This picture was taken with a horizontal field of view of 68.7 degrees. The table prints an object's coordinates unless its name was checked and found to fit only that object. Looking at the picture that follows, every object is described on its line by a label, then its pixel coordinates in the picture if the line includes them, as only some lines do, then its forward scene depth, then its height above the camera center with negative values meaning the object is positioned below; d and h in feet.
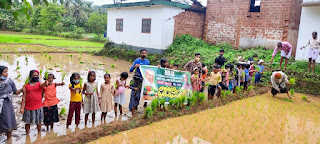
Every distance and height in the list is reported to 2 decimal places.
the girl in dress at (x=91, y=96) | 15.71 -3.95
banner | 18.83 -3.67
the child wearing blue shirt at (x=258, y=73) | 27.35 -3.45
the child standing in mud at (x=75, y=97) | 15.05 -3.88
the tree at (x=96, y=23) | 107.28 +6.63
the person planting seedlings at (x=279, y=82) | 23.21 -3.72
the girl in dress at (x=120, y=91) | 17.54 -3.93
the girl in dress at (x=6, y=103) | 12.94 -3.83
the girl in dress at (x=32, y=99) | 13.69 -3.73
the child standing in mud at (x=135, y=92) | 18.56 -4.20
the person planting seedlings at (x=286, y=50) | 31.12 -0.69
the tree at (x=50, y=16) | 113.91 +9.65
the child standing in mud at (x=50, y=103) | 14.38 -4.15
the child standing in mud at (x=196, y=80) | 21.57 -3.58
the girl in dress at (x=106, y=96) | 16.55 -4.09
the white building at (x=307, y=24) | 32.96 +3.09
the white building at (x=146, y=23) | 46.26 +3.54
